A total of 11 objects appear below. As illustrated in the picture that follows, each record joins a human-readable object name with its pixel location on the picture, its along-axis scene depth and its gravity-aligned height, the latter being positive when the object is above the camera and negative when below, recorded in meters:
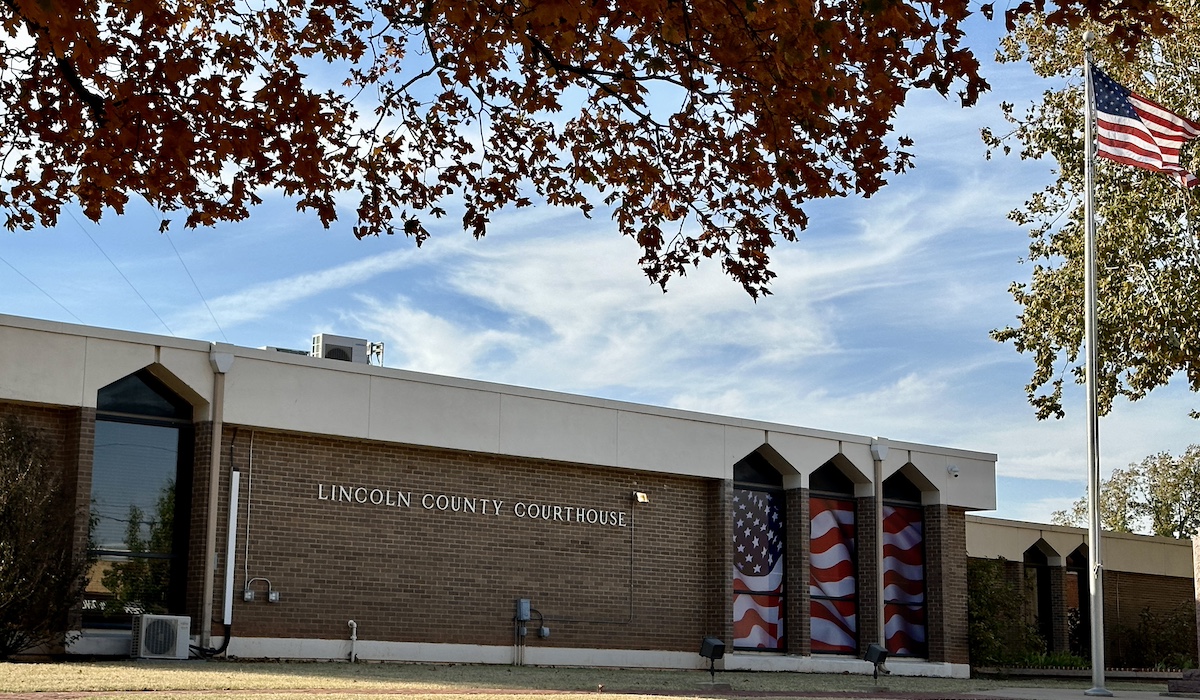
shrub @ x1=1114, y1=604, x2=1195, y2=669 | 33.38 -2.01
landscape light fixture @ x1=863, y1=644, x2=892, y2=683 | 21.08 -1.53
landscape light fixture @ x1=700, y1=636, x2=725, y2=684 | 19.09 -1.34
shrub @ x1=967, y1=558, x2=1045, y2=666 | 27.92 -1.33
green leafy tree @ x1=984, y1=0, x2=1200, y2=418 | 25.50 +6.00
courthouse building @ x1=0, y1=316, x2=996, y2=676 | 18.80 +0.52
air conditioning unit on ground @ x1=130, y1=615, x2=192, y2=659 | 17.86 -1.21
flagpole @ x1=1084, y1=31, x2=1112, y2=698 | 22.67 +3.79
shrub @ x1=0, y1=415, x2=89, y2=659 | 16.52 -0.08
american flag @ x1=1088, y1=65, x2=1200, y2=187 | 21.88 +6.96
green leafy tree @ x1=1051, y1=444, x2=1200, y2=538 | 53.19 +2.50
